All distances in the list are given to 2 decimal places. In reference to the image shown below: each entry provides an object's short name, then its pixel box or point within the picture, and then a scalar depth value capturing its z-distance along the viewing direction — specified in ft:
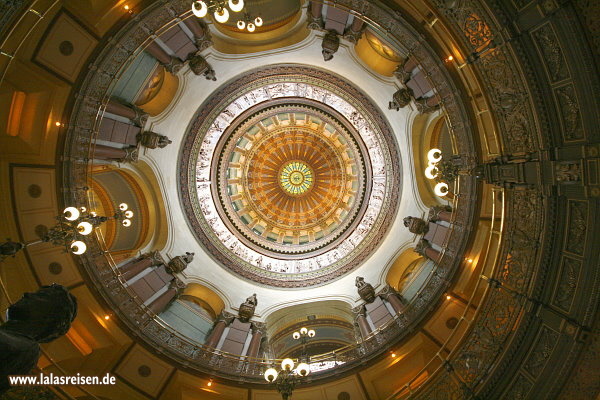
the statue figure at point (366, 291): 50.90
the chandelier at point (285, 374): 30.73
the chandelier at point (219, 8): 29.12
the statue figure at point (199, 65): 43.37
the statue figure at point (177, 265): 49.93
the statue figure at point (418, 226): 47.09
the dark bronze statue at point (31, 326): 17.28
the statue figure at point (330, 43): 40.96
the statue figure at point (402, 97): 42.18
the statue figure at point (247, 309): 51.29
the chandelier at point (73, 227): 28.17
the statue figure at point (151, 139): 44.55
